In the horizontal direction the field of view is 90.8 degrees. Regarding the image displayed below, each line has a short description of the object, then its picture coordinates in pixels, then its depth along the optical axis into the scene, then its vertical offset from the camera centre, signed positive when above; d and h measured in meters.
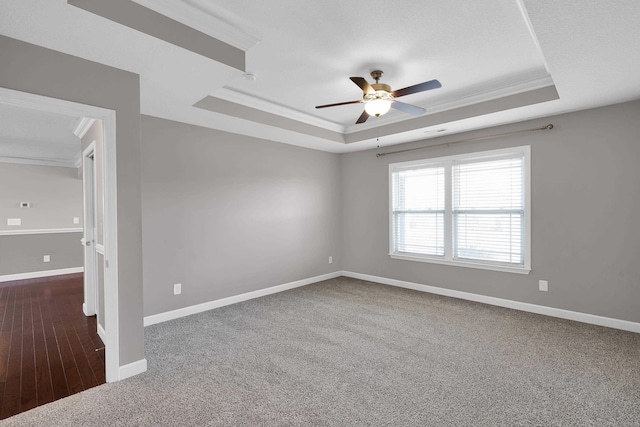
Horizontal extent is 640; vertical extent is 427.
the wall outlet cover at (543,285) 3.87 -0.97
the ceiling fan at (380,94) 2.67 +1.02
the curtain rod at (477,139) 3.79 +0.95
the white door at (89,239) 3.87 -0.34
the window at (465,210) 4.09 -0.04
